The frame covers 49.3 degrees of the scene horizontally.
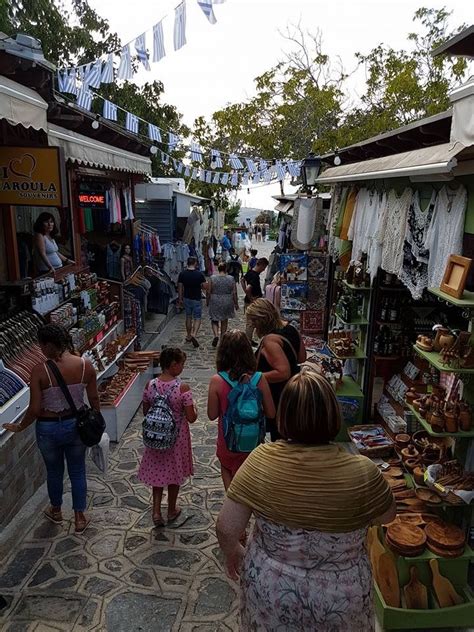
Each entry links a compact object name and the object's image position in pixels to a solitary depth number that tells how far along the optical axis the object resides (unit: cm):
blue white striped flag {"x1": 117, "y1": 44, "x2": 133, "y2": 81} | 668
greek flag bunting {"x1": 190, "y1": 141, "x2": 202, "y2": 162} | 1158
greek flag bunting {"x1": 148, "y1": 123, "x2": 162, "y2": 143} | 1005
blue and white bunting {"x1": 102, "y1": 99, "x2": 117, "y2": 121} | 828
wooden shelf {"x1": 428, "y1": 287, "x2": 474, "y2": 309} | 343
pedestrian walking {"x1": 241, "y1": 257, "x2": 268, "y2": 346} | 1129
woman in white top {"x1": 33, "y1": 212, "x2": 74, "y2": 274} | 690
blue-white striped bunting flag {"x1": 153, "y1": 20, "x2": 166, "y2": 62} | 641
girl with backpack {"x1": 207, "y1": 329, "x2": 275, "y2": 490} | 396
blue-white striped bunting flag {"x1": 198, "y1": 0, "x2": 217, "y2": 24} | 565
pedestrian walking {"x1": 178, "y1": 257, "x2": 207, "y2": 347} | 1115
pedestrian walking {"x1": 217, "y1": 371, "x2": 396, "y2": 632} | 203
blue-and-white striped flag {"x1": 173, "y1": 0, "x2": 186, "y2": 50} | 601
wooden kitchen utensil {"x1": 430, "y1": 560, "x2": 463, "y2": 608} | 361
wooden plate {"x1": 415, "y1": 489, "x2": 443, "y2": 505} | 395
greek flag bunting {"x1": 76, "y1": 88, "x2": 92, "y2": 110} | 742
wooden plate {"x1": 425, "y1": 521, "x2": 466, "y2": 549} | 372
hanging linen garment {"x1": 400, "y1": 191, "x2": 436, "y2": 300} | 434
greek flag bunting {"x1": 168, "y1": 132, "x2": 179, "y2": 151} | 1105
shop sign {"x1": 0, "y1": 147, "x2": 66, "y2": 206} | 535
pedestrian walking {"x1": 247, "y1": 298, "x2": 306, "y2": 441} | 463
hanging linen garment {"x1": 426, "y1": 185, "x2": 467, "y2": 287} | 377
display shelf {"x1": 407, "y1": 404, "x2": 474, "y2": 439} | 380
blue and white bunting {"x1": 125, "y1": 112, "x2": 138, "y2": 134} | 963
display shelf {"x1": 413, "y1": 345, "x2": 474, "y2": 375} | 367
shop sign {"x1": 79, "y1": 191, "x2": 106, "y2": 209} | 929
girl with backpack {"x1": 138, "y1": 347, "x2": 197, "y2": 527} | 438
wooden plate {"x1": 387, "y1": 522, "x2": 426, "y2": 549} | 374
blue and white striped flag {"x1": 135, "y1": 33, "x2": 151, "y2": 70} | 660
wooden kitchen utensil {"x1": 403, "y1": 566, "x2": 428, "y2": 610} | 362
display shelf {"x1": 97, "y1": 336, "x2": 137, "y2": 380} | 730
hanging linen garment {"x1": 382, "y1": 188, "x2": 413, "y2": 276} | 474
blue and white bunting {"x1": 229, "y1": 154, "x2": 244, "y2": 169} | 1220
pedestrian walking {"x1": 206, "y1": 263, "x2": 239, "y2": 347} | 1098
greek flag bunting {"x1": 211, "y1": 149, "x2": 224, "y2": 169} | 1202
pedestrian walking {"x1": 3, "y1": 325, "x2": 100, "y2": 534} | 414
